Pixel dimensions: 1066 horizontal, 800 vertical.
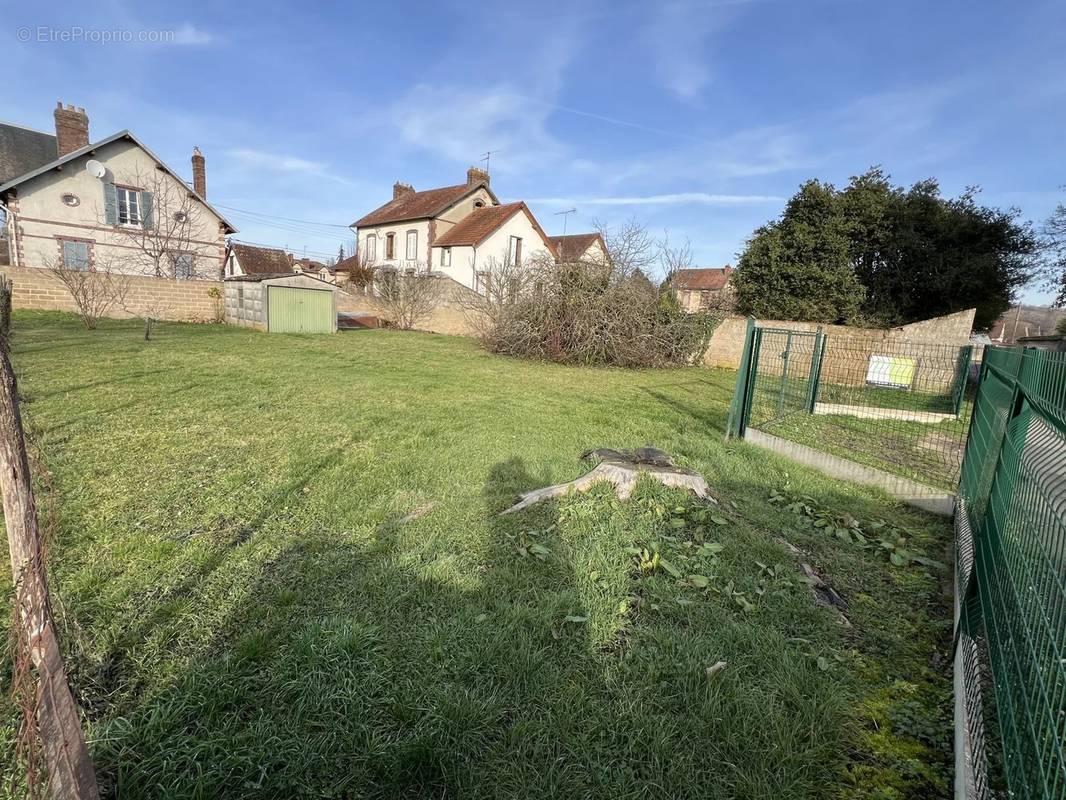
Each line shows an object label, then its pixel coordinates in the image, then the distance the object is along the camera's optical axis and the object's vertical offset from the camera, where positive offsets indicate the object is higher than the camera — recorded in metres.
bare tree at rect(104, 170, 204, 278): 23.69 +2.92
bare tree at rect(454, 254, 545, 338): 15.25 +0.59
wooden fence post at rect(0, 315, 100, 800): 1.30 -0.91
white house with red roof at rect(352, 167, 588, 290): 27.30 +4.37
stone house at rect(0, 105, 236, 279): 21.38 +3.38
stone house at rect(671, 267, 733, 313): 17.16 +1.81
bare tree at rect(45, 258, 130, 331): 14.51 -0.24
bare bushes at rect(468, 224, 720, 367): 14.07 +0.06
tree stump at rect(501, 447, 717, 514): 3.89 -1.22
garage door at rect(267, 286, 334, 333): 17.28 -0.45
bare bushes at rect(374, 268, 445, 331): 22.58 +0.42
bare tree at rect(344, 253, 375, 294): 25.36 +1.26
